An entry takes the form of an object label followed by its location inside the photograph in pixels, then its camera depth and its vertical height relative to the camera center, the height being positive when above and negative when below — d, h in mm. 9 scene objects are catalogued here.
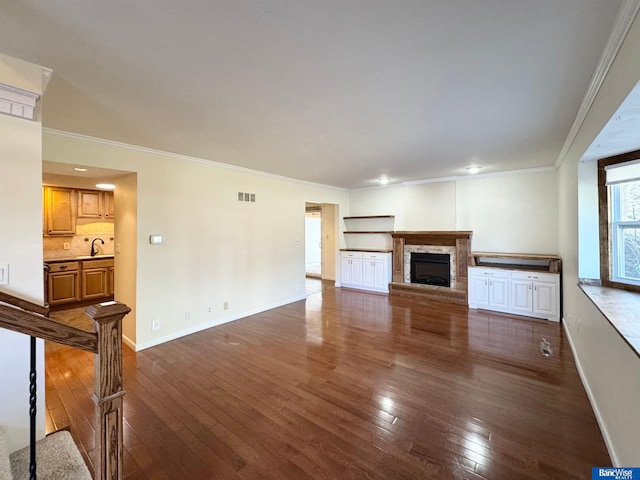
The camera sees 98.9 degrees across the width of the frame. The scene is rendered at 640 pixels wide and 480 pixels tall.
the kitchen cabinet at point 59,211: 5340 +641
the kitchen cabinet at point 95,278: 5508 -728
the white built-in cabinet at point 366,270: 6641 -737
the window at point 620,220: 2432 +173
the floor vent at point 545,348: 3289 -1371
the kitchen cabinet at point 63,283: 5090 -754
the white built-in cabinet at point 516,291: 4469 -913
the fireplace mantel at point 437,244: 5625 -408
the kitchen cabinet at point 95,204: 5711 +839
